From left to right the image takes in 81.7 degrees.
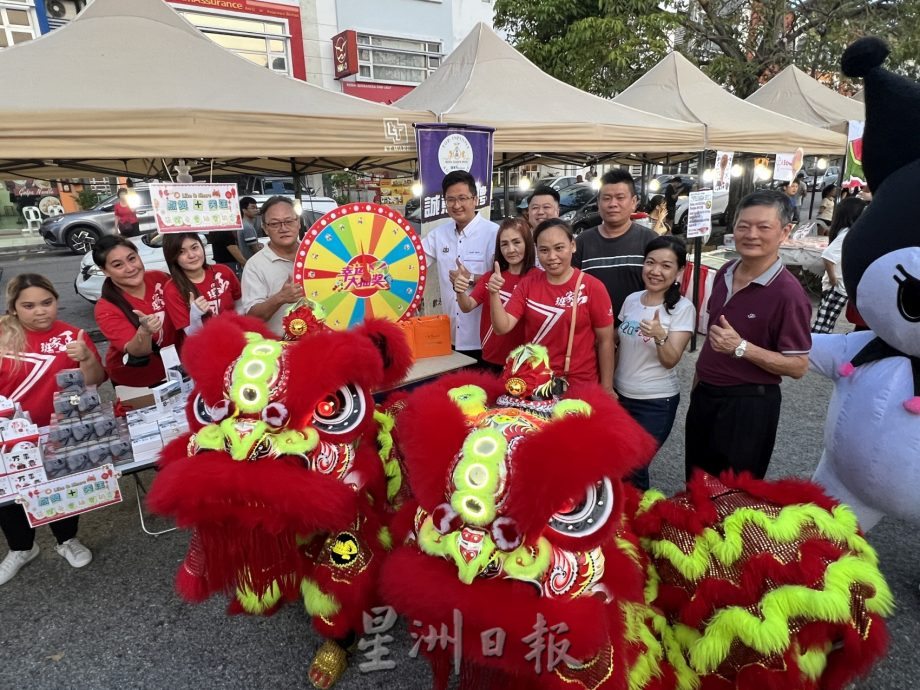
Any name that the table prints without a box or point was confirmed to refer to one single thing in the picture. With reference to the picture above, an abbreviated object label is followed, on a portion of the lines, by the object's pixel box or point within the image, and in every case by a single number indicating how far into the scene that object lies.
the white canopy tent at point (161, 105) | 2.66
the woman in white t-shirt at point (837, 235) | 4.91
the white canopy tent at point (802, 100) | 10.18
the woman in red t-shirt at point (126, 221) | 9.58
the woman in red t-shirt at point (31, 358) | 2.45
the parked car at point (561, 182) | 16.04
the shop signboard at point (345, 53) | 17.62
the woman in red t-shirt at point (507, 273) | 2.67
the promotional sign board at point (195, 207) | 2.78
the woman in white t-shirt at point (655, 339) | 2.30
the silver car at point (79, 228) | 12.28
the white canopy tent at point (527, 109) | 4.43
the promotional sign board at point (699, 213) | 5.27
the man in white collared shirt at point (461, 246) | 3.06
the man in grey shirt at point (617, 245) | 2.84
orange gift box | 3.14
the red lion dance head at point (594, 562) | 1.11
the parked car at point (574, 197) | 14.66
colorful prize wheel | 2.45
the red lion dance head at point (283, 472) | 1.38
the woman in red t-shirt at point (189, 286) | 2.94
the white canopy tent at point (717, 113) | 5.94
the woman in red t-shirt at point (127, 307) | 2.69
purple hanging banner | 3.86
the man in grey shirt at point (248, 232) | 7.03
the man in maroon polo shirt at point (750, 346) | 1.96
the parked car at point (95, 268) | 7.35
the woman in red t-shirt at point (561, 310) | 2.31
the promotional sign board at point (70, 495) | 2.32
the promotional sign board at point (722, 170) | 5.70
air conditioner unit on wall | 16.12
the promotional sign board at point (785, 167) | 6.94
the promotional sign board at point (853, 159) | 7.02
